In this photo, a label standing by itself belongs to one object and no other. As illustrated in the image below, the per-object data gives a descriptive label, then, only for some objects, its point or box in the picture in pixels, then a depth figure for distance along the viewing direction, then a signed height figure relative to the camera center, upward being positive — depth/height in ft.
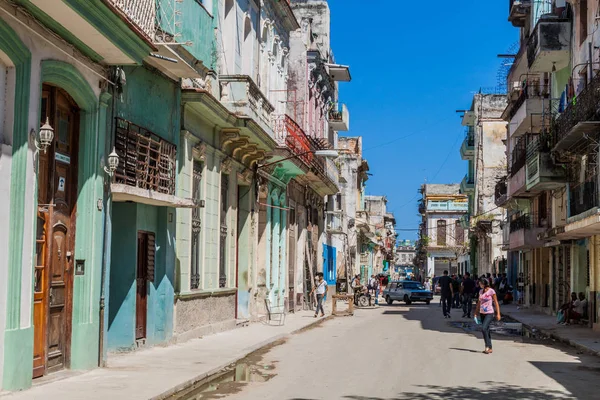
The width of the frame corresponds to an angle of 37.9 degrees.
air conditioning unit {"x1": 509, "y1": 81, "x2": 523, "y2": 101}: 129.54 +26.37
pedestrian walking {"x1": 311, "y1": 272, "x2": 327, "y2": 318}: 94.35 -3.22
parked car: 146.30 -5.05
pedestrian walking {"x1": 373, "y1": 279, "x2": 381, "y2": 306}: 156.43 -4.02
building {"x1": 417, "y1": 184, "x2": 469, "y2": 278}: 297.33 +12.50
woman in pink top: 57.45 -2.73
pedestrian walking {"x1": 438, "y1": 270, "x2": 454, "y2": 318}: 101.10 -3.48
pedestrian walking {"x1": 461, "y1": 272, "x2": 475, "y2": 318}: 101.69 -3.55
